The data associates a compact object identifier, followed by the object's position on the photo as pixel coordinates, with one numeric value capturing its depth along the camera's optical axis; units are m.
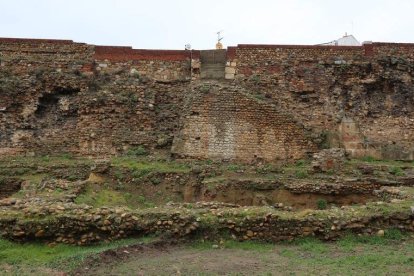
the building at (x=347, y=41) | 34.59
